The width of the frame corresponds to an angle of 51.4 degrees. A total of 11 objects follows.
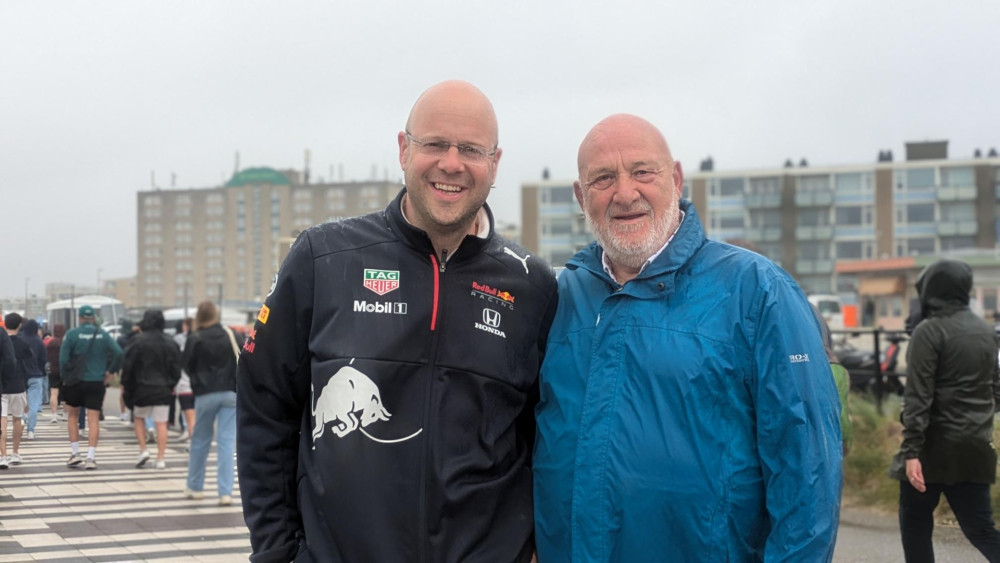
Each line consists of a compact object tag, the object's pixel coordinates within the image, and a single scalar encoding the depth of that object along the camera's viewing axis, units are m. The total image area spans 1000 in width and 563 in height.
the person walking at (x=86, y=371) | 11.43
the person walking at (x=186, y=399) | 15.09
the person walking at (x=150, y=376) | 13.01
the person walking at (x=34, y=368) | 10.58
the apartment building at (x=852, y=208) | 92.88
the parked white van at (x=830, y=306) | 53.72
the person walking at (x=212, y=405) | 10.73
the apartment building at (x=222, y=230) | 151.50
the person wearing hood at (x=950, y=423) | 5.82
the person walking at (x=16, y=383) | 10.12
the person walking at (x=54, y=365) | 11.16
